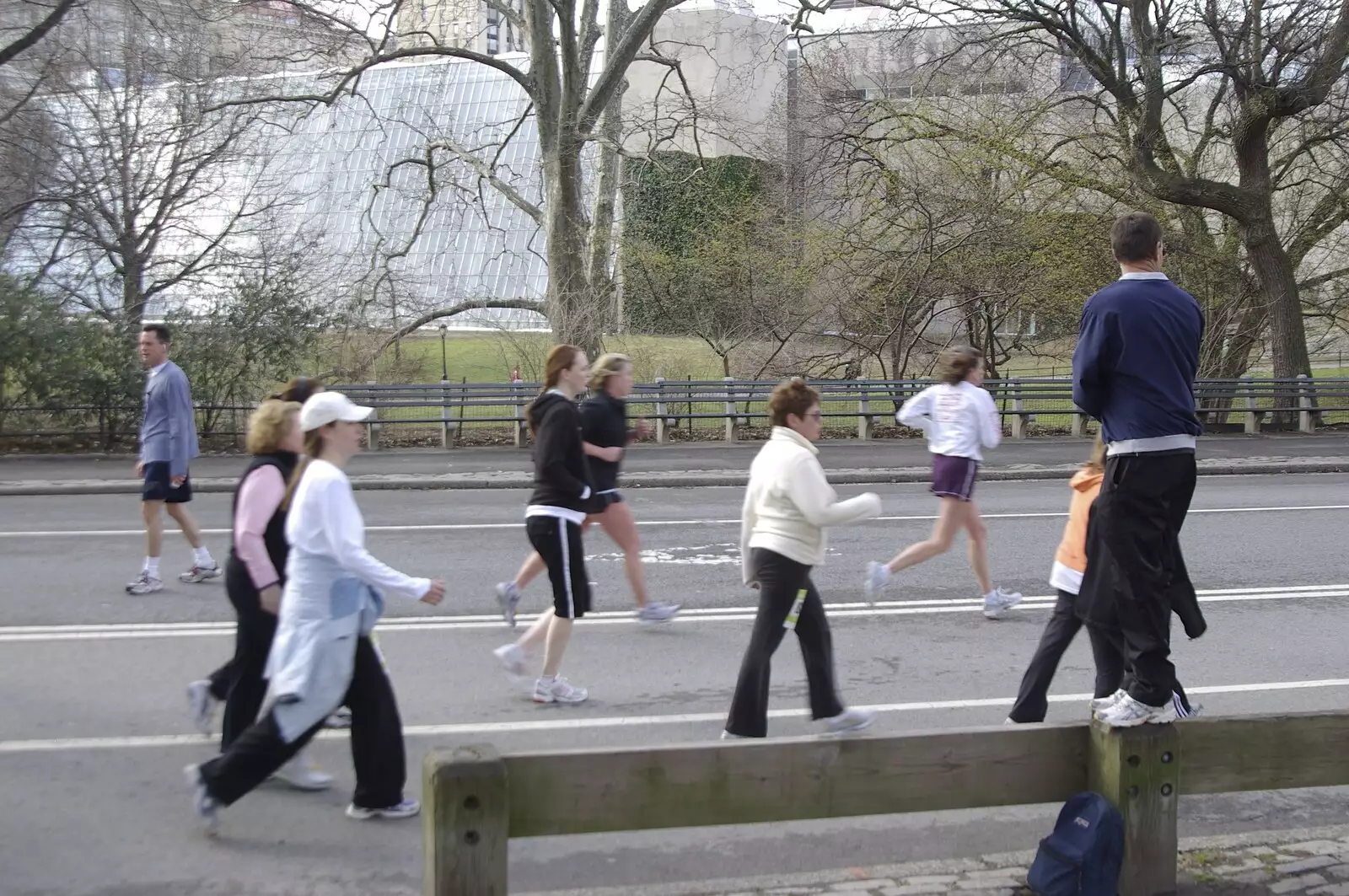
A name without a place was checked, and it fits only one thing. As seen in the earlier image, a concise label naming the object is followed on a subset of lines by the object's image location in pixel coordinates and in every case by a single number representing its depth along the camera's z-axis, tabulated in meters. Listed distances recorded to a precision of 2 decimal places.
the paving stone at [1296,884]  4.36
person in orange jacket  5.62
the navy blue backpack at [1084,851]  3.96
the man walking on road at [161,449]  9.34
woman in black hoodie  6.62
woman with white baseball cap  4.66
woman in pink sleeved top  5.19
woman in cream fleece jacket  5.48
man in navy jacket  4.32
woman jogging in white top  8.89
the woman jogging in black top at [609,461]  7.91
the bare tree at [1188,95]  21.58
